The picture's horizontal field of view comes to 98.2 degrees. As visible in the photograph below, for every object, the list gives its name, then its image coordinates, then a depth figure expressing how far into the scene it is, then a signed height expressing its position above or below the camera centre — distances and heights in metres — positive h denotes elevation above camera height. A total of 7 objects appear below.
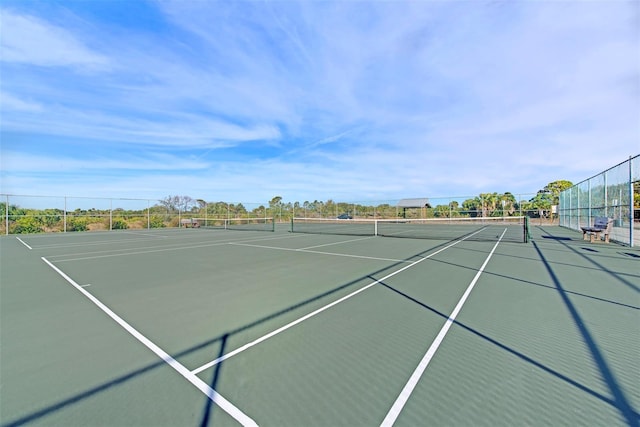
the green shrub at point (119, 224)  24.10 -1.15
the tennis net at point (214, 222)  28.58 -1.22
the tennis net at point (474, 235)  13.13 -1.34
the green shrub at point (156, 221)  26.66 -0.97
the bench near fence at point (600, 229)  10.76 -0.70
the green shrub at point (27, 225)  19.78 -1.05
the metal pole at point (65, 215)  21.41 -0.30
